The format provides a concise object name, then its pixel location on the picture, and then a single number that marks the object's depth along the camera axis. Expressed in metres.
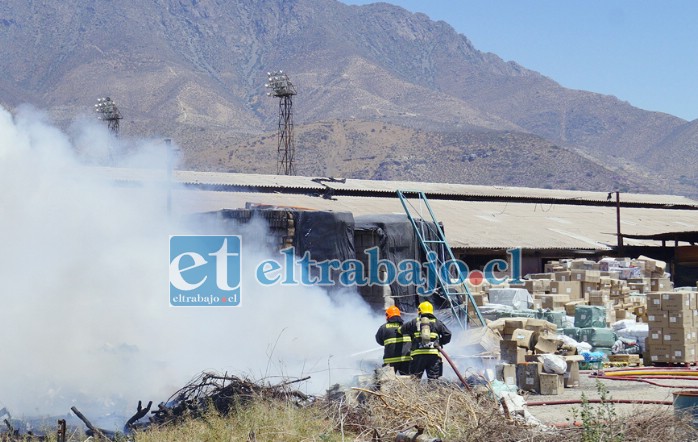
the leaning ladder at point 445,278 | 19.34
